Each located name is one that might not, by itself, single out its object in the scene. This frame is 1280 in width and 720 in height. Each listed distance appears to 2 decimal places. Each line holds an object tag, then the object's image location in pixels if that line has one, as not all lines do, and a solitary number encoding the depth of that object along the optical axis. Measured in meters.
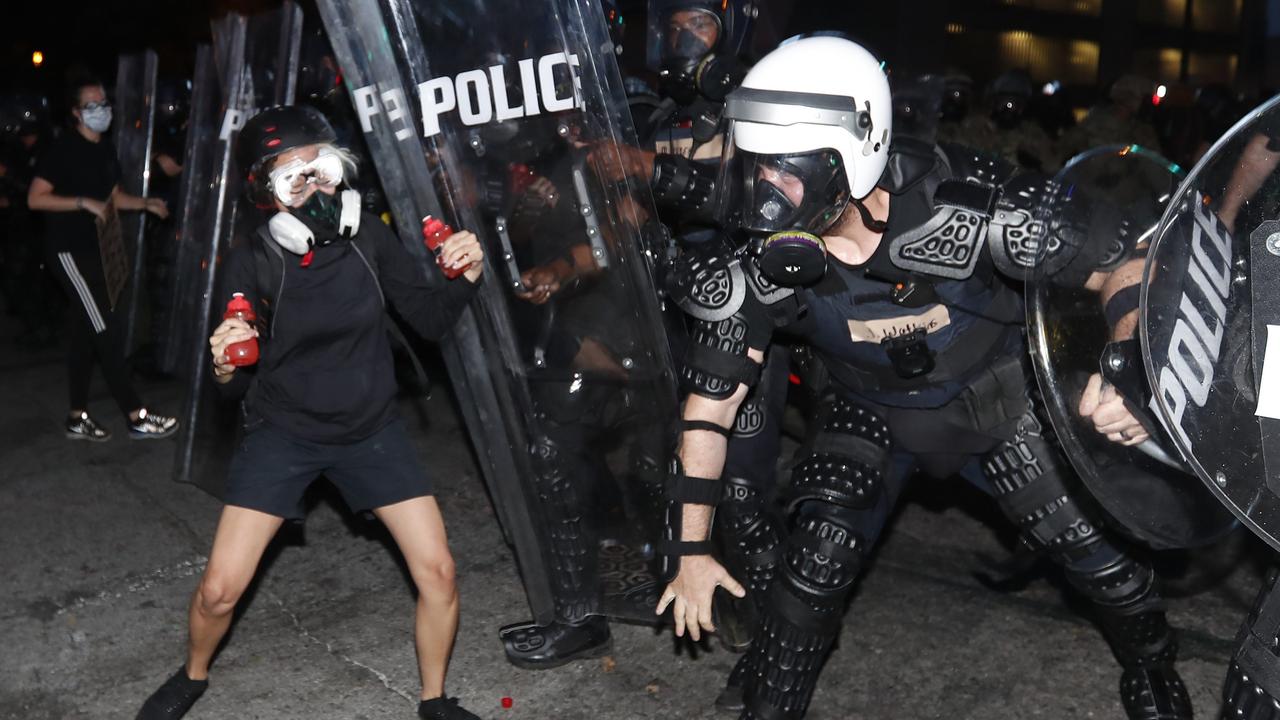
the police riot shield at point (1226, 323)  1.70
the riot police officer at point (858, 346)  2.82
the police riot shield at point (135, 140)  6.50
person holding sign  5.63
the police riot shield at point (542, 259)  3.33
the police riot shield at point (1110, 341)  2.16
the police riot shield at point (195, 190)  5.75
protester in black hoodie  2.96
